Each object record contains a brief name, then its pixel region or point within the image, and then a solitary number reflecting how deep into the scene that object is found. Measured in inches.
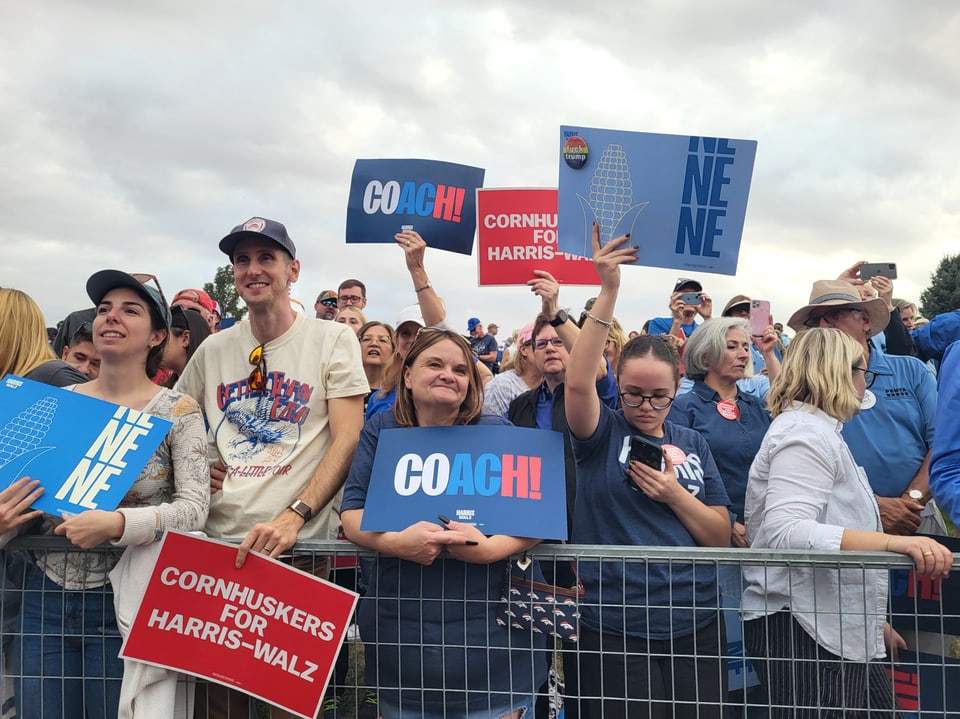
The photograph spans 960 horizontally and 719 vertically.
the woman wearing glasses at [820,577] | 107.0
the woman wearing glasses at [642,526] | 110.0
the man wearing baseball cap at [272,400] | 121.4
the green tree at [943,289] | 1868.8
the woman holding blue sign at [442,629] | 104.4
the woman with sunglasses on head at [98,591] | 110.7
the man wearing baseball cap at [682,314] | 270.5
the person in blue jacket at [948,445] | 106.0
